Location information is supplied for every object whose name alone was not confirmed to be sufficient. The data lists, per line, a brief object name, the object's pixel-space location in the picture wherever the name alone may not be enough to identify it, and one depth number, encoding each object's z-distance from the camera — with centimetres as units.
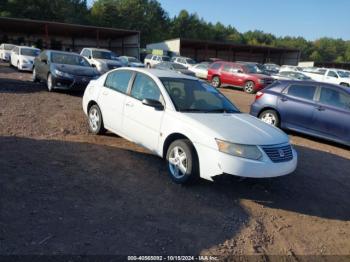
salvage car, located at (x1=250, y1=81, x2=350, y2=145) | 829
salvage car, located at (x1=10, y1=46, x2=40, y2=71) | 2000
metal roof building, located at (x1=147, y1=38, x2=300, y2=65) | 4858
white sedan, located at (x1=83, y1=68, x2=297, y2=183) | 454
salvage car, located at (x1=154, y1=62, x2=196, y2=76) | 2407
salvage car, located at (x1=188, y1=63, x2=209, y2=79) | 2590
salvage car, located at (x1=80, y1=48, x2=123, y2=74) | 1965
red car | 2069
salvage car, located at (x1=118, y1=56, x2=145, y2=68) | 2589
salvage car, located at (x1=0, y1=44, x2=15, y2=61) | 2900
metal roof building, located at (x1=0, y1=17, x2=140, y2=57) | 3878
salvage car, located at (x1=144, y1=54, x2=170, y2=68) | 3259
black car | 1220
